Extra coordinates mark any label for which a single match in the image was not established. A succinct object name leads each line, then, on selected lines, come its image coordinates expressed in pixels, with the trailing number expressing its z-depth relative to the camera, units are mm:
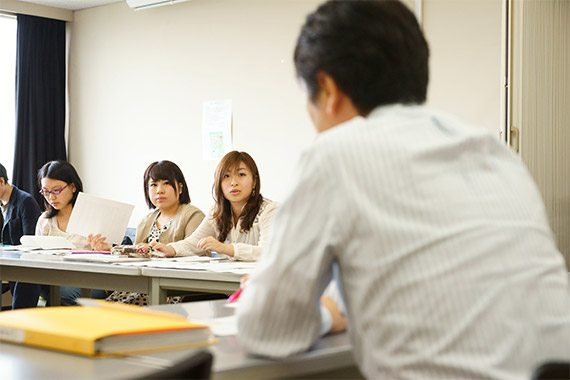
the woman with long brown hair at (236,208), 3543
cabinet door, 2949
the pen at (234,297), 1506
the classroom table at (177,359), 877
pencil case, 3332
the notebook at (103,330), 956
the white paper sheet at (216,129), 5527
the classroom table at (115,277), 2650
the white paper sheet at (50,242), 3826
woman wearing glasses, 4289
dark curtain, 6133
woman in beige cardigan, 4016
